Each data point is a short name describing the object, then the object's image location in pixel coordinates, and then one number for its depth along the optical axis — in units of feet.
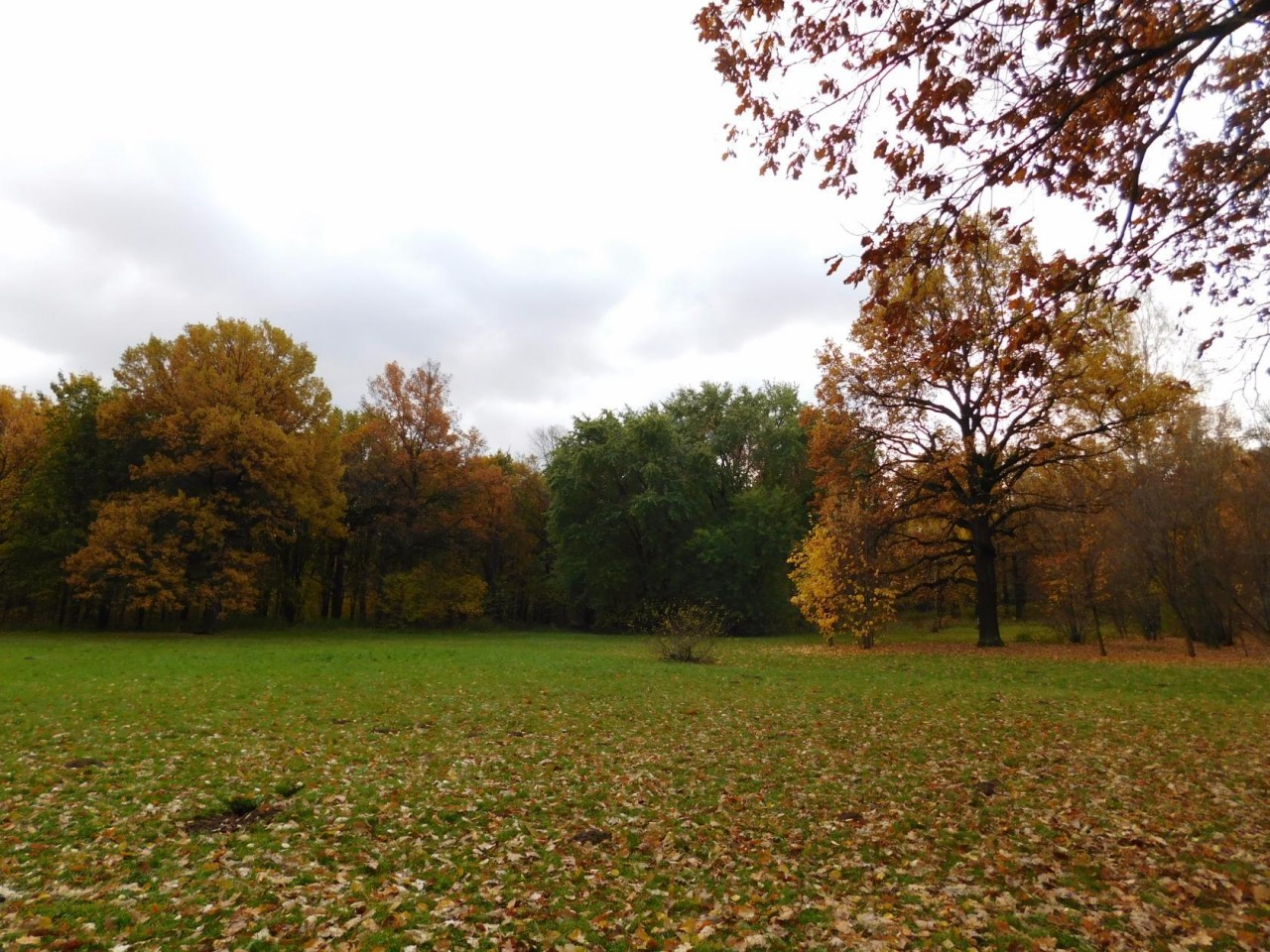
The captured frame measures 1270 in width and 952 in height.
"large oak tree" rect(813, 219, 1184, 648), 65.16
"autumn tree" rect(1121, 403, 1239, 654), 62.85
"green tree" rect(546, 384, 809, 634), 124.98
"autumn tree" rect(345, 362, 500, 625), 128.98
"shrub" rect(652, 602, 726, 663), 70.90
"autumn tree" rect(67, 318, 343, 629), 97.96
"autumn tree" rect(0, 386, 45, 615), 109.91
